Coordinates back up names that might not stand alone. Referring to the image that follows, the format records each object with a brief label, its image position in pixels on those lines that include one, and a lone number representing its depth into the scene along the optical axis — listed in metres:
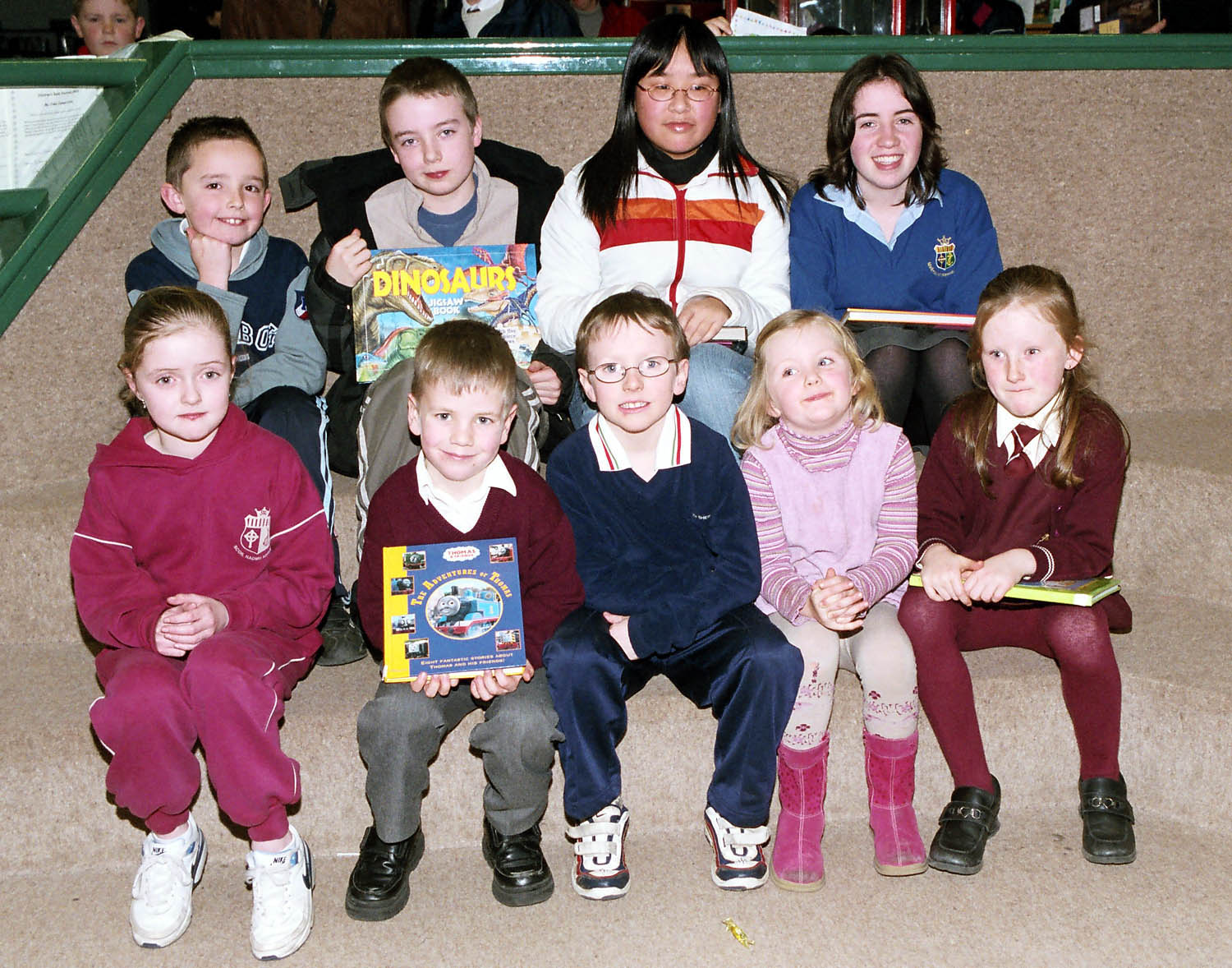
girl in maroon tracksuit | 1.97
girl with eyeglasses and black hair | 2.71
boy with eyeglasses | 2.08
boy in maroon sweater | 2.05
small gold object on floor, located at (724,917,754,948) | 1.96
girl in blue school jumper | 2.78
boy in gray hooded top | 2.63
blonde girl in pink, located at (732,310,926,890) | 2.15
